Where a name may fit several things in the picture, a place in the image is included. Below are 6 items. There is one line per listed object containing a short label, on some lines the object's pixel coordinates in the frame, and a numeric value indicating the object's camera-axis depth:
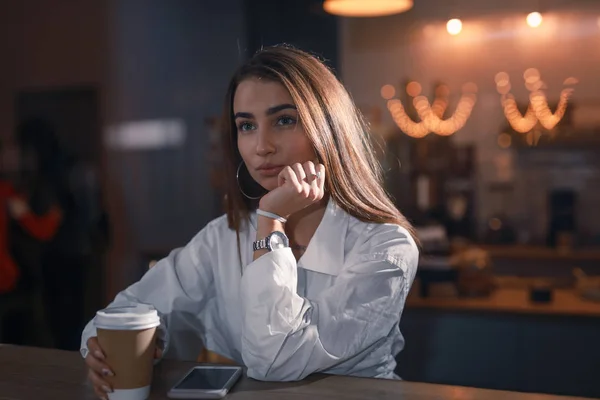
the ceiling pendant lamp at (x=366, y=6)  2.66
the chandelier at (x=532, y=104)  3.90
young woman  1.18
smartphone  0.98
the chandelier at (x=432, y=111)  4.20
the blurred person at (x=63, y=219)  4.18
